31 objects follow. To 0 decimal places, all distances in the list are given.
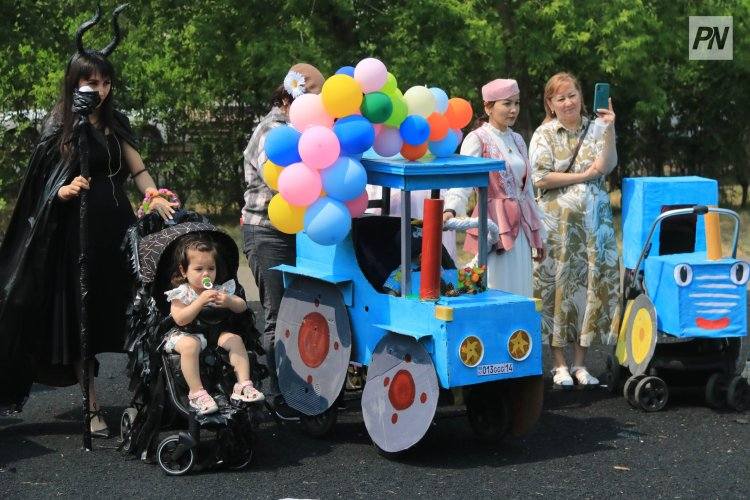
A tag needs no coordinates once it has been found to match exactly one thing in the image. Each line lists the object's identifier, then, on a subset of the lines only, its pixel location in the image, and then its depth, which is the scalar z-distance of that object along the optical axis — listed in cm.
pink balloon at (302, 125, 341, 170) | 896
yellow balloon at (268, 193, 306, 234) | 933
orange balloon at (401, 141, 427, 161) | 946
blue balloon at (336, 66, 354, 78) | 941
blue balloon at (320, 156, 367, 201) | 906
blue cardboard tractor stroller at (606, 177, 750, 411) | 1062
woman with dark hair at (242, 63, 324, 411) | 1050
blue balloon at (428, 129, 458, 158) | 978
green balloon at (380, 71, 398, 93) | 942
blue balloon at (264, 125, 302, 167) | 914
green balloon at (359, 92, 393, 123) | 919
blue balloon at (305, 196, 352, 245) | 910
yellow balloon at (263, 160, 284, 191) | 948
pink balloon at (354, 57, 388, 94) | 917
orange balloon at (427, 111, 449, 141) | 965
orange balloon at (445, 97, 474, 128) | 997
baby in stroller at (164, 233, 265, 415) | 899
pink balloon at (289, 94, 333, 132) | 917
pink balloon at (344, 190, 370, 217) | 932
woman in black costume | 983
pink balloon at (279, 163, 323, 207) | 904
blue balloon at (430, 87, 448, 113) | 973
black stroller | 897
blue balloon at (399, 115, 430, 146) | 934
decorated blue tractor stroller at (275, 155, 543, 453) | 889
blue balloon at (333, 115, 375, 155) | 902
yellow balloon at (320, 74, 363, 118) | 901
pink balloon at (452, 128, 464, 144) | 994
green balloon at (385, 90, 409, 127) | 931
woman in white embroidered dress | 1091
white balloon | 952
